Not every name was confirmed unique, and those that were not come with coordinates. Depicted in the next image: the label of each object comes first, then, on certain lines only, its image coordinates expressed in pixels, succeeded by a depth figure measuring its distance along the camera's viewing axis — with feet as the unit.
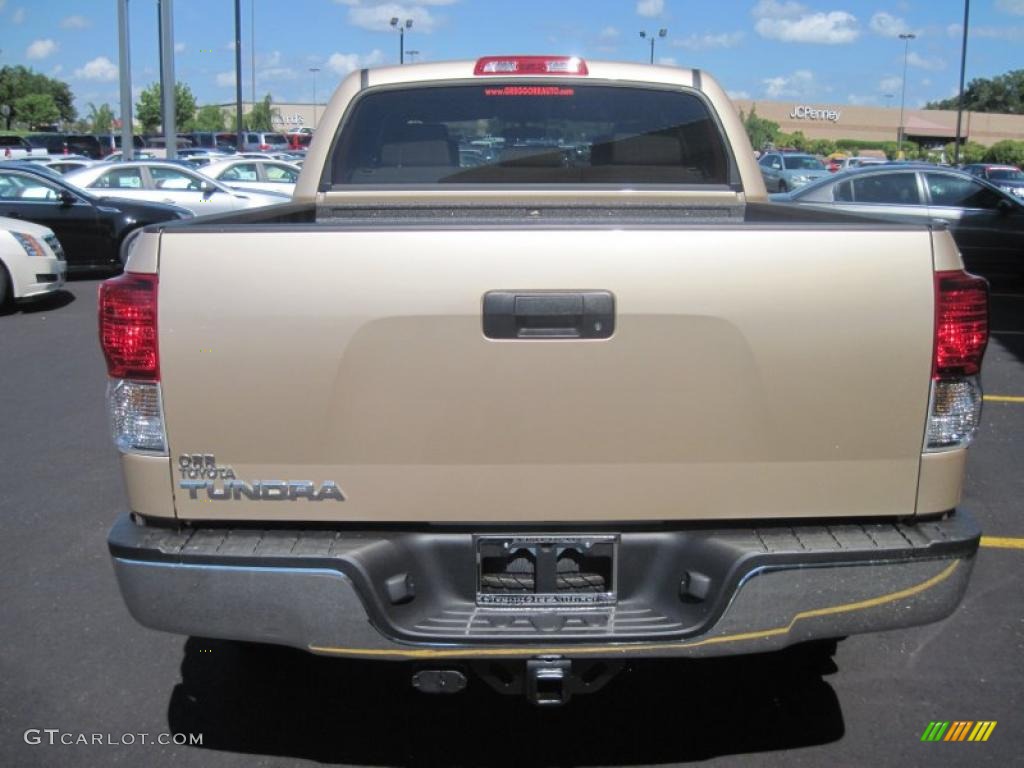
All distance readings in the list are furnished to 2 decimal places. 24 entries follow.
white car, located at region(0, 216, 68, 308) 41.34
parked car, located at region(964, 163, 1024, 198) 108.17
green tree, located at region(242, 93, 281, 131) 256.32
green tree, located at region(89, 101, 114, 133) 307.17
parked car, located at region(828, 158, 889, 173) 134.51
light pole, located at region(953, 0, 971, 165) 142.72
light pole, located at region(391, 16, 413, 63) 179.69
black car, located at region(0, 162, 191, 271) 51.55
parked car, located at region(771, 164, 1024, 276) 47.91
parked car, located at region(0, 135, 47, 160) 121.75
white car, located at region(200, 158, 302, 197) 69.97
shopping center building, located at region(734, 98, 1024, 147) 312.71
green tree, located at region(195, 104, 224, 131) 300.20
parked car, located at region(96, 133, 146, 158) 148.25
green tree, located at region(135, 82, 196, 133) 280.92
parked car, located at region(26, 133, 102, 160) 143.33
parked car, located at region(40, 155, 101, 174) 86.48
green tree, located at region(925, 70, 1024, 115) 426.92
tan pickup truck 8.91
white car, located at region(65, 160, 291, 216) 60.75
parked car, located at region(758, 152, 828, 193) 97.75
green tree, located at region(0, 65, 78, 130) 302.45
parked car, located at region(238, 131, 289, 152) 163.43
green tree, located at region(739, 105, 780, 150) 235.28
